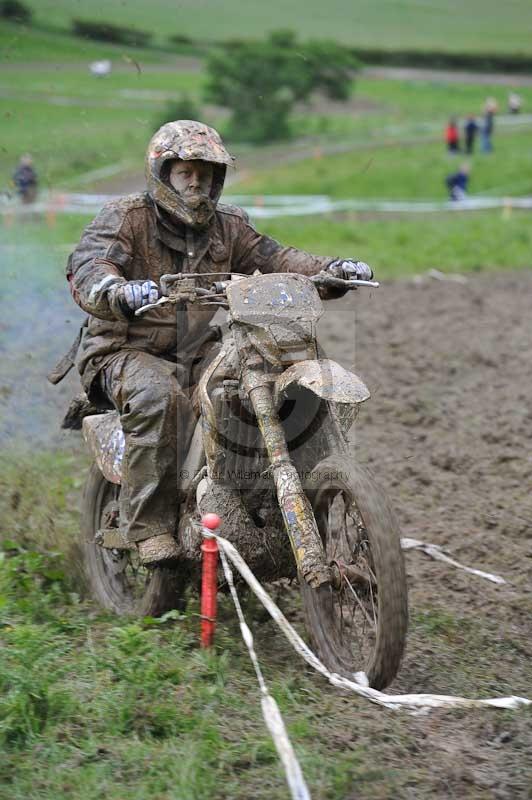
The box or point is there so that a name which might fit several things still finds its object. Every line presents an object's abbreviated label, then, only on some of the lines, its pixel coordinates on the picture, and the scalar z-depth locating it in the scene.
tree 69.06
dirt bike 9.64
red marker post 10.47
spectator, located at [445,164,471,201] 53.32
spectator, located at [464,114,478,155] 62.62
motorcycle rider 11.23
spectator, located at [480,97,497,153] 64.06
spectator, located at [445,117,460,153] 62.03
